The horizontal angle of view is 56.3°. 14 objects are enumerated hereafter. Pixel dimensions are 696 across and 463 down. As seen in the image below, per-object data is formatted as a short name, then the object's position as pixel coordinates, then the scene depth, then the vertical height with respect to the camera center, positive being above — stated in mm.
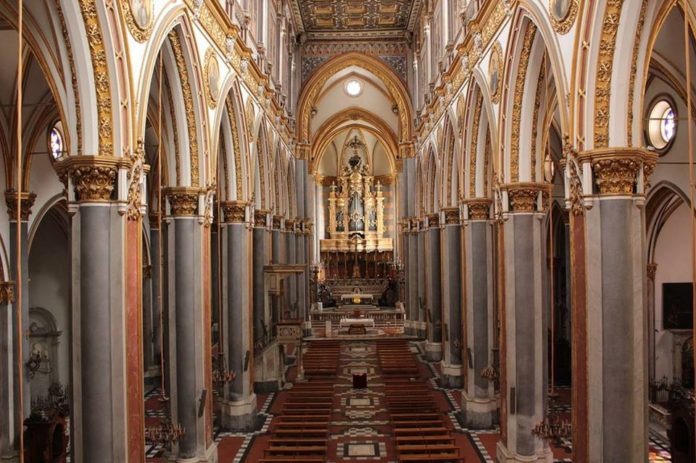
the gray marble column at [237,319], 16844 -2260
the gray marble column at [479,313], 16797 -2168
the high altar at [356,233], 46094 -149
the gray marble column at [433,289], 25562 -2402
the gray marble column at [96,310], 8617 -993
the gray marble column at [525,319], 12820 -1806
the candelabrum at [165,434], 11219 -3515
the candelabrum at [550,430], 11352 -3664
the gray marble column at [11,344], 13523 -2283
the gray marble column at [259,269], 20969 -1186
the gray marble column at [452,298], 20062 -2144
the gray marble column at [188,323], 12766 -1794
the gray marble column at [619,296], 8523 -911
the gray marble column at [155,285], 21288 -1810
